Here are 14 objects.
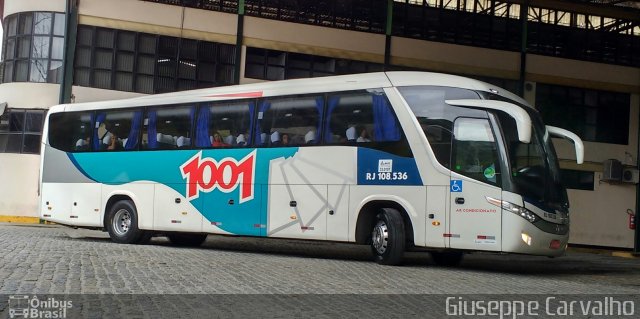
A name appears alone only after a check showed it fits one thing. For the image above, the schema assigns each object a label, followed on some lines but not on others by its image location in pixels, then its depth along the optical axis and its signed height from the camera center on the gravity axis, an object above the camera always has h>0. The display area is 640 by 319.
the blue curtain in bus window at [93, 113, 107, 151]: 20.03 +1.04
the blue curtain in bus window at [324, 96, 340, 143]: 16.19 +1.29
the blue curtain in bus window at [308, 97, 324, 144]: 16.33 +1.40
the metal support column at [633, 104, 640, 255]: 34.59 -0.97
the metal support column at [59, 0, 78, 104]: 29.50 +4.52
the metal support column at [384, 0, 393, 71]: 32.53 +6.30
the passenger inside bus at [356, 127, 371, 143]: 15.64 +1.06
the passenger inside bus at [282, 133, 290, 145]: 16.89 +0.98
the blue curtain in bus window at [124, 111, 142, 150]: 19.41 +1.06
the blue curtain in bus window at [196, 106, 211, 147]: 18.19 +1.16
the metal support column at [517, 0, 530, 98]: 34.34 +6.63
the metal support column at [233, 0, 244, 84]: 30.94 +5.29
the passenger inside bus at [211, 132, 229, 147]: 17.94 +0.90
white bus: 14.29 +0.42
